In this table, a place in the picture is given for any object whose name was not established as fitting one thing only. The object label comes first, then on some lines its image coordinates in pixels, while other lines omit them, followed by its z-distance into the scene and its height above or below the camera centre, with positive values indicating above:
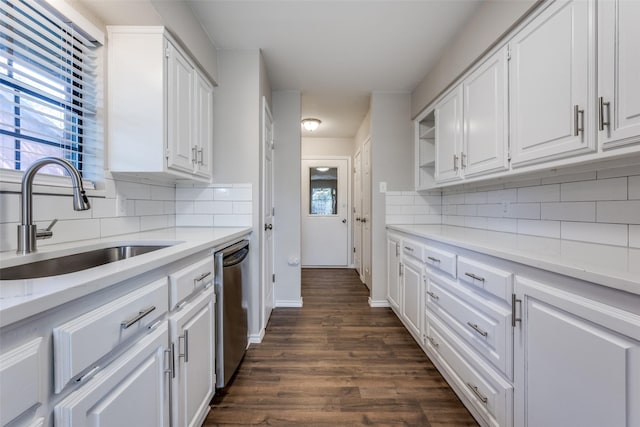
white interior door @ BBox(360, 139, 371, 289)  3.49 -0.01
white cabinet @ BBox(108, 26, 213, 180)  1.54 +0.63
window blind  1.07 +0.54
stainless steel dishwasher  1.53 -0.59
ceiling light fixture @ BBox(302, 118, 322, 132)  3.91 +1.25
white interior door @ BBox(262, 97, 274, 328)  2.37 -0.04
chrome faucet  0.92 +0.03
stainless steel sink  0.95 -0.21
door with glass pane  5.05 -0.06
